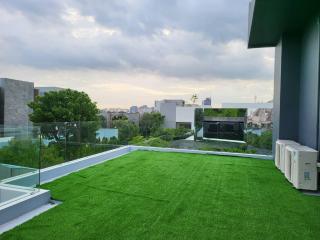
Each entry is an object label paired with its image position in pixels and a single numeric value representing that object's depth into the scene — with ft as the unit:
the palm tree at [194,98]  151.35
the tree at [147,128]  30.17
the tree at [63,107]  39.34
